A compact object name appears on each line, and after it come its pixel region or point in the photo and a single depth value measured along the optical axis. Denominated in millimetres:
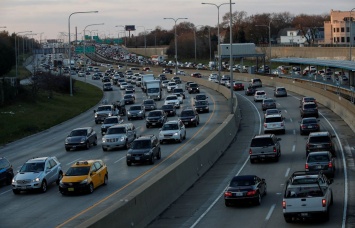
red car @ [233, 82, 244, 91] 96669
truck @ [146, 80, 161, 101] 84125
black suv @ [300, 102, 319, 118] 59531
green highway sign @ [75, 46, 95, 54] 153000
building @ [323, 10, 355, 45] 174500
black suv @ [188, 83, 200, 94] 94312
